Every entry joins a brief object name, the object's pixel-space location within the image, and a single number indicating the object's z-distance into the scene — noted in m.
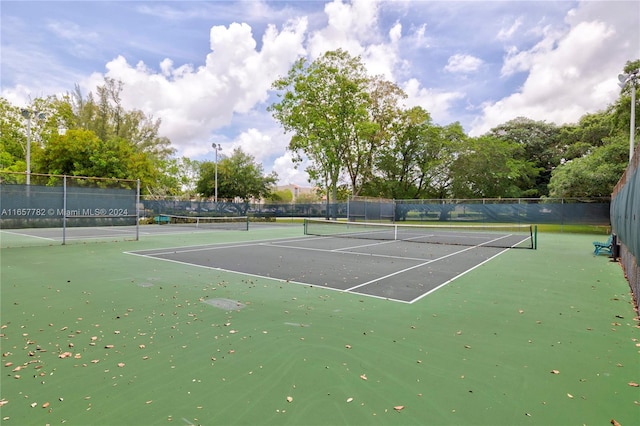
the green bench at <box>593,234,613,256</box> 11.11
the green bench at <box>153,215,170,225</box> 26.69
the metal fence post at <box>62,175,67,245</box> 12.13
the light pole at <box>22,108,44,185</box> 20.98
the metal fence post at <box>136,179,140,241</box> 13.58
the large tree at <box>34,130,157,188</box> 25.88
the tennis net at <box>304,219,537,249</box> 15.60
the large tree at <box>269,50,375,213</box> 32.31
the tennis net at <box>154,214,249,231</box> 24.48
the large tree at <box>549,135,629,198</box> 20.72
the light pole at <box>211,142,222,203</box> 34.14
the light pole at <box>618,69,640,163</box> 15.38
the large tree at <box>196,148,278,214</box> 43.53
